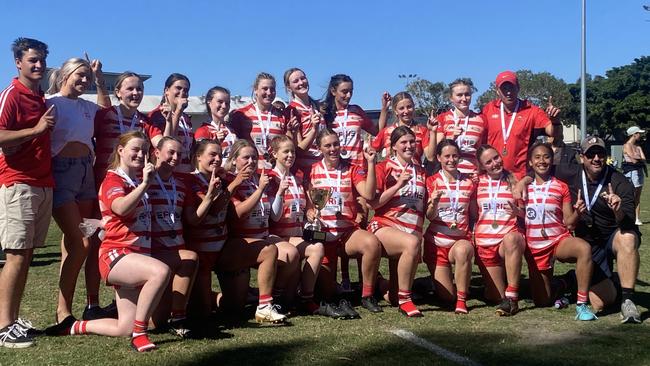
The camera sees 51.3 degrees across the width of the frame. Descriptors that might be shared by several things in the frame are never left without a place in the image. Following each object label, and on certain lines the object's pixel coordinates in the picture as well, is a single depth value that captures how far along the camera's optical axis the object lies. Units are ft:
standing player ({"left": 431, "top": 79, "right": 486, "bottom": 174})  23.93
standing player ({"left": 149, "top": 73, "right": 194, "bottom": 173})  20.47
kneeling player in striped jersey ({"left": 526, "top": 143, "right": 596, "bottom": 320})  21.43
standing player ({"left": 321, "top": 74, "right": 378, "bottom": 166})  24.86
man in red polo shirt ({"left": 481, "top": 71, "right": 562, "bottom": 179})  23.97
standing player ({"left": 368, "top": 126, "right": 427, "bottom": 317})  20.92
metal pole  98.32
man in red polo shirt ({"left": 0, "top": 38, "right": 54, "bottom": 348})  16.63
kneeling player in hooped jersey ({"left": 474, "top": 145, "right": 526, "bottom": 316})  21.72
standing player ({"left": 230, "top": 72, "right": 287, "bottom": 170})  23.12
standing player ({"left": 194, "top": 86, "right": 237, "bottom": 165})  22.16
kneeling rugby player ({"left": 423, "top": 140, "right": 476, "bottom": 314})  21.75
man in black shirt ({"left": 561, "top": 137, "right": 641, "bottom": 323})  20.25
